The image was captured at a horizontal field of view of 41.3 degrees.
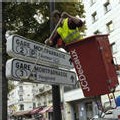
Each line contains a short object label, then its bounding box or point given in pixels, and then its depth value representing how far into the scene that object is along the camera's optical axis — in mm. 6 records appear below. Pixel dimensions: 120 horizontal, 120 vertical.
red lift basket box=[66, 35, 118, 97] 1995
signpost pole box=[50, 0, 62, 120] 2448
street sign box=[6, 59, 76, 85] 2057
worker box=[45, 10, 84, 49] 2166
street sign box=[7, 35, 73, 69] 2118
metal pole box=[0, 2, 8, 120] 3323
